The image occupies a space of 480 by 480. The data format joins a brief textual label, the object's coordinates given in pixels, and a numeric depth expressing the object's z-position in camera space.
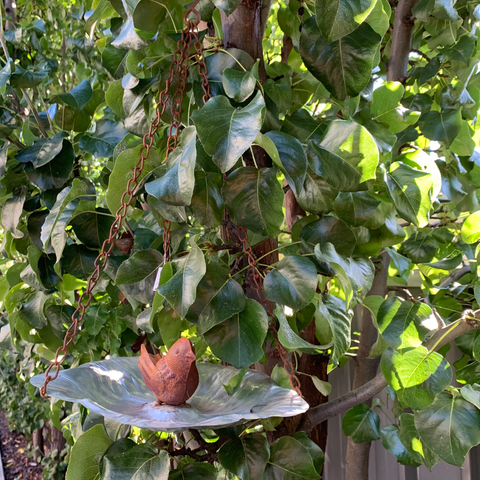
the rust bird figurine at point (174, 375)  0.58
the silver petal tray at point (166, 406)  0.48
